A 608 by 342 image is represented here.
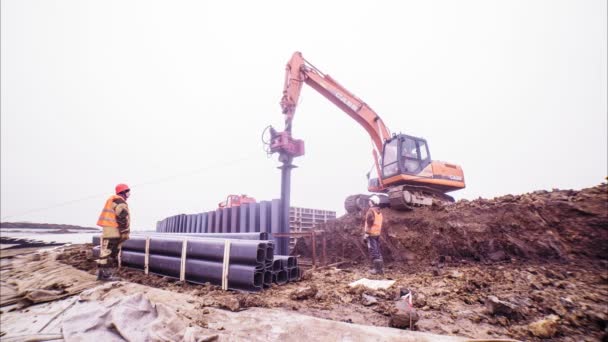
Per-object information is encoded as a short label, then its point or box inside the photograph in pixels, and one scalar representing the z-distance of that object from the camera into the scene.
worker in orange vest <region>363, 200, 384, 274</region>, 7.61
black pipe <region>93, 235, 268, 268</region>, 4.84
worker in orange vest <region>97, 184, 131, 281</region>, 5.68
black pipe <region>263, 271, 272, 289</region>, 5.14
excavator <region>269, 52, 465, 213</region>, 9.30
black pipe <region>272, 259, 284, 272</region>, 5.46
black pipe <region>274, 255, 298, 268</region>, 5.77
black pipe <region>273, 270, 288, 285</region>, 5.50
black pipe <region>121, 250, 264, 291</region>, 4.76
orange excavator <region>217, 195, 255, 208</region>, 15.83
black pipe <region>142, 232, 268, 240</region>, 5.53
